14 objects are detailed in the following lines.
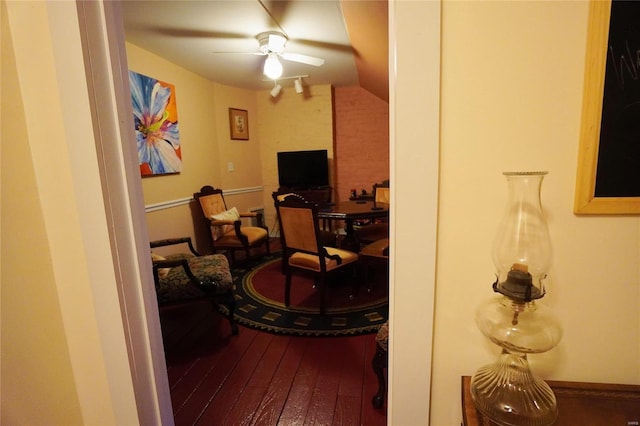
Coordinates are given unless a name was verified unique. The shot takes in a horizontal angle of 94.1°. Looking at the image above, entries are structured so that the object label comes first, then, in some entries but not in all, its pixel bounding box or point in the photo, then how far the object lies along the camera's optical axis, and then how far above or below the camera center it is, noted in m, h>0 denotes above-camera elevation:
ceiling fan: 2.84 +1.18
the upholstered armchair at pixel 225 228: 3.64 -0.72
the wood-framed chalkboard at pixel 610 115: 0.58 +0.08
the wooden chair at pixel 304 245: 2.38 -0.66
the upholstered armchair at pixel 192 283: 2.07 -0.80
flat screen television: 4.94 -0.01
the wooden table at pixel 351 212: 2.93 -0.47
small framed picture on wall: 4.68 +0.73
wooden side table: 0.63 -0.55
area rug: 2.38 -1.26
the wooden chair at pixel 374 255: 2.76 -0.84
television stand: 4.86 -0.43
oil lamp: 0.62 -0.34
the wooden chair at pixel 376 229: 3.30 -0.76
